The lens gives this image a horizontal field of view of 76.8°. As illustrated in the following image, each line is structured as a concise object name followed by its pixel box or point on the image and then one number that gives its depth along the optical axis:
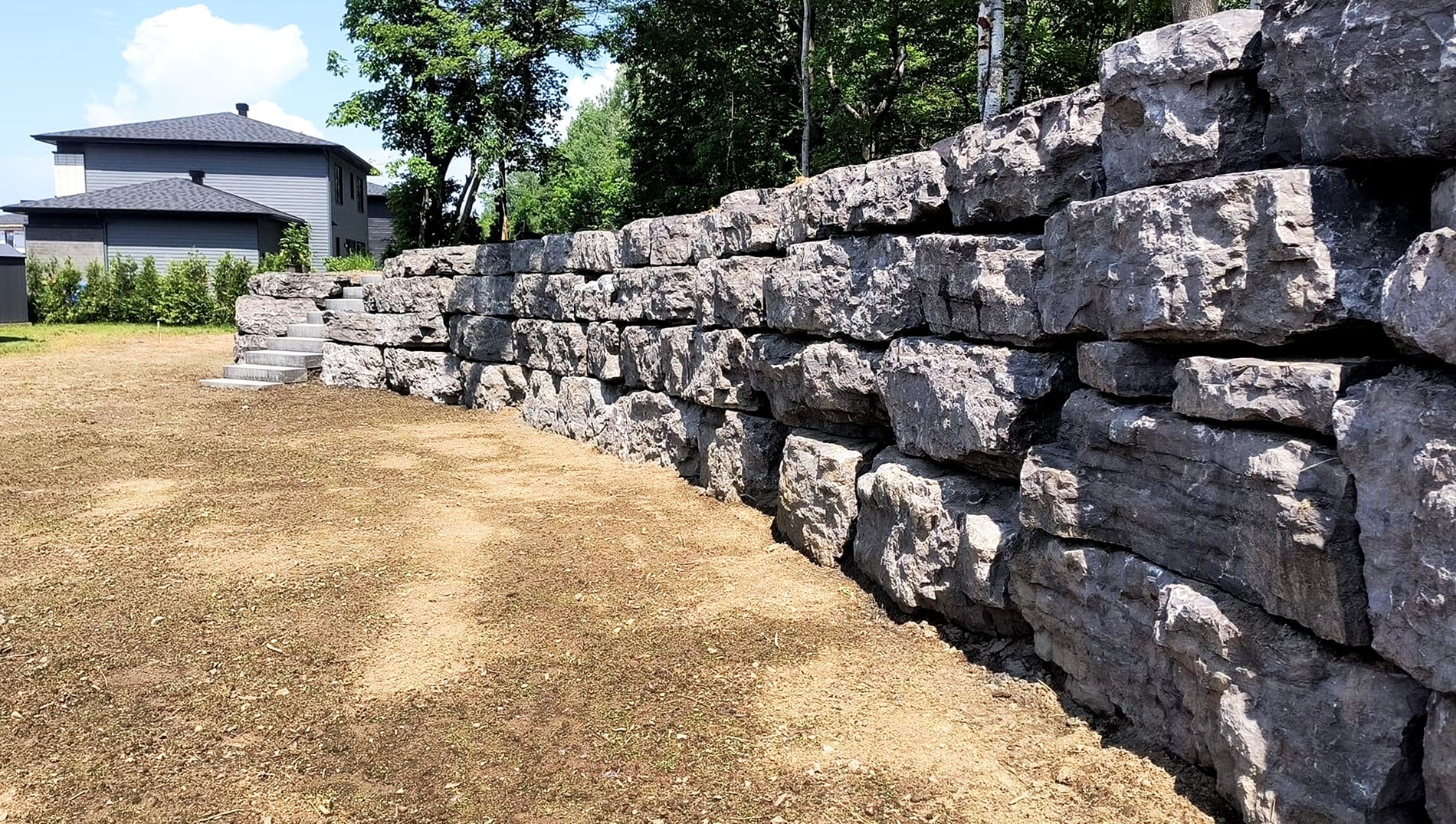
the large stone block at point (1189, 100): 2.77
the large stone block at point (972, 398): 3.69
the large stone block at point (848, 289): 4.63
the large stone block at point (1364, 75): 2.14
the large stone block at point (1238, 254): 2.43
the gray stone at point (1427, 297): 2.07
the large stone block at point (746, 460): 6.21
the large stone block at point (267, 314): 13.62
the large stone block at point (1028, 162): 3.43
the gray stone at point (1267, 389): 2.39
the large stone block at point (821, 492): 5.02
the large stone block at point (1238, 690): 2.30
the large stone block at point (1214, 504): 2.38
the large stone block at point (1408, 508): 2.10
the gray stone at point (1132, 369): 3.03
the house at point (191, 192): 27.91
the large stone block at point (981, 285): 3.68
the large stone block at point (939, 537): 3.82
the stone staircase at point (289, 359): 12.35
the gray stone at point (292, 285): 13.83
